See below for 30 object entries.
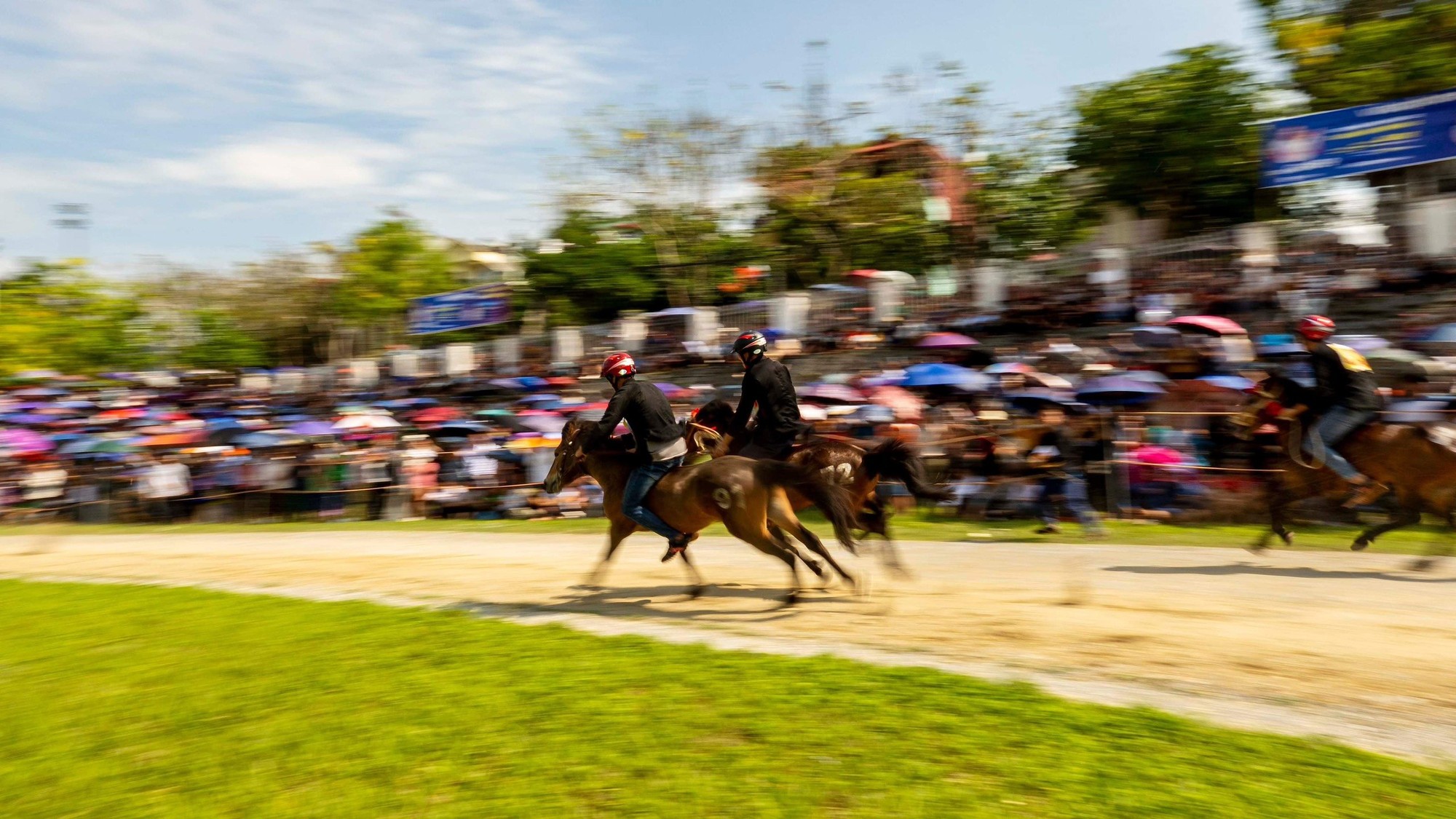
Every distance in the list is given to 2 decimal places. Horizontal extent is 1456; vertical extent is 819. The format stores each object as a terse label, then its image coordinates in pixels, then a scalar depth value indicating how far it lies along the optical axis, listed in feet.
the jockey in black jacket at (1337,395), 31.99
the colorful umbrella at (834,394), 59.62
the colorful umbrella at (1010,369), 56.95
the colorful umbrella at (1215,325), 57.21
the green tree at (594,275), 135.13
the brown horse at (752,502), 27.58
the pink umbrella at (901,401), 56.13
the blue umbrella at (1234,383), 49.21
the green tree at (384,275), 176.45
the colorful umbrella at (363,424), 71.82
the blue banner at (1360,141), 70.64
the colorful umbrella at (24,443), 80.28
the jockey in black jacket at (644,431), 28.96
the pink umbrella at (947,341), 67.31
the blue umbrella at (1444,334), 47.14
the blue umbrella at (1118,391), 48.93
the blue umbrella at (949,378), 56.03
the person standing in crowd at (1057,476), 45.68
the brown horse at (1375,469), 31.45
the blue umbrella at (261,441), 72.74
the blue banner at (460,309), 135.33
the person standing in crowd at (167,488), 73.82
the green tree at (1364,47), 88.12
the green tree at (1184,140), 102.94
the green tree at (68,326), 183.01
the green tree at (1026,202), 114.42
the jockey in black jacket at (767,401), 29.94
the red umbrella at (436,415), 74.33
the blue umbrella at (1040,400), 49.60
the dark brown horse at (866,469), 29.81
